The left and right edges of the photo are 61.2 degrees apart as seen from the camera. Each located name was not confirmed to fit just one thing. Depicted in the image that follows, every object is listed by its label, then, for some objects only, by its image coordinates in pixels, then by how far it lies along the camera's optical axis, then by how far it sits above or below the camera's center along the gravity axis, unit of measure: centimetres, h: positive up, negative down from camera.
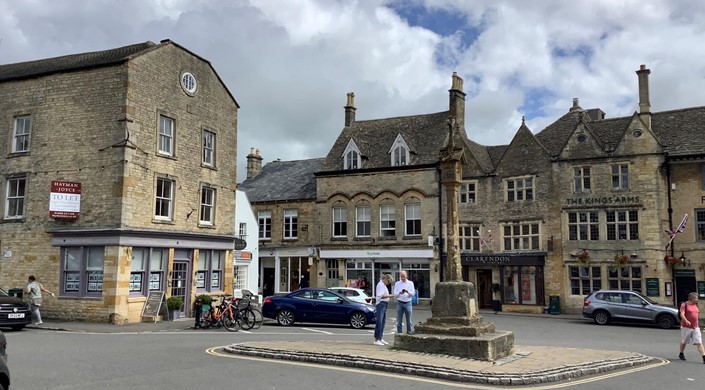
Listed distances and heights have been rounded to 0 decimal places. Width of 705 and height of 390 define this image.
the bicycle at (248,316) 2012 -157
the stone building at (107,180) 2198 +342
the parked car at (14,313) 1811 -138
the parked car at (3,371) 693 -120
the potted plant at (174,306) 2295 -143
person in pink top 1359 -116
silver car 2345 -152
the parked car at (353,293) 2480 -96
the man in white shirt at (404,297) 1495 -67
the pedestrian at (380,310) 1472 -99
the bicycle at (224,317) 1998 -161
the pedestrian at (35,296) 2002 -94
